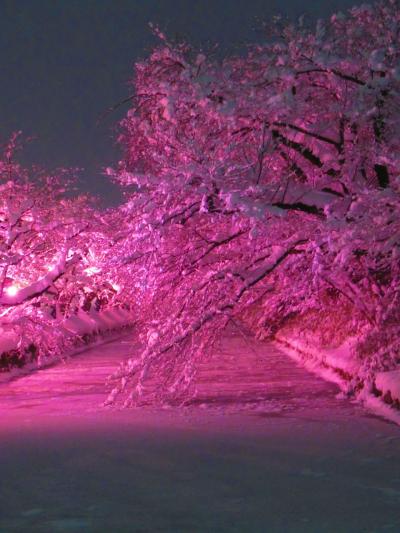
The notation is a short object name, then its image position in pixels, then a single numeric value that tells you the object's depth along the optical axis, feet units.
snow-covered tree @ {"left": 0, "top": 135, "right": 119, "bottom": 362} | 69.92
